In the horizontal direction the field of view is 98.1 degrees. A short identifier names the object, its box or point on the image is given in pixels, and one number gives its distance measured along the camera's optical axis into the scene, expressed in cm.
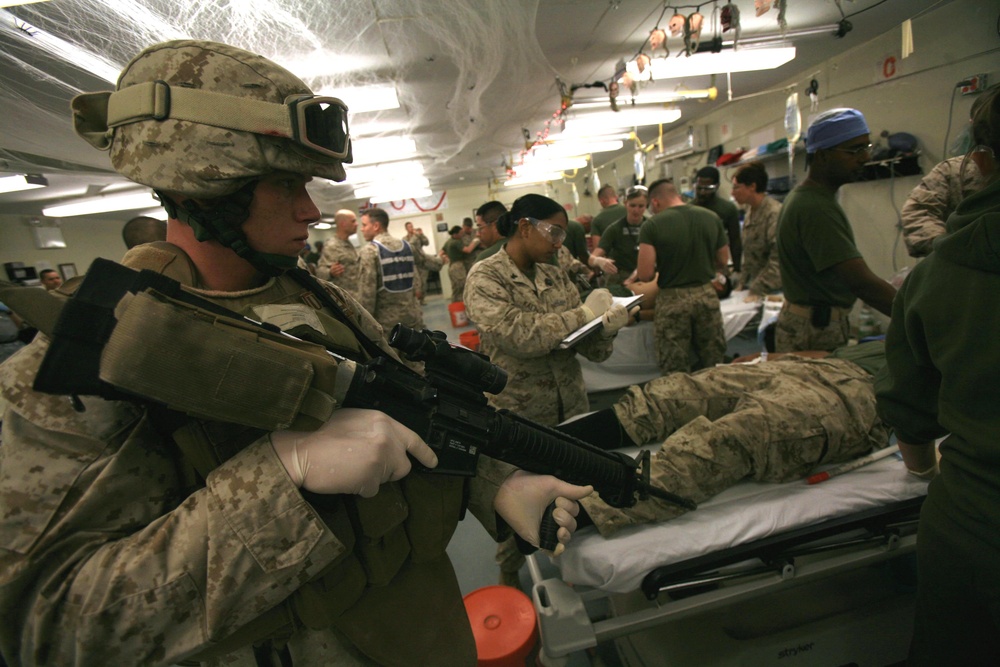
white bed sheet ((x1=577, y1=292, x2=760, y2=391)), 436
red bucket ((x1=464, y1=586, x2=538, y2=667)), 167
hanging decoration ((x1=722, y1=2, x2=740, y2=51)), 269
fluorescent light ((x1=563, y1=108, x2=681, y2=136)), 571
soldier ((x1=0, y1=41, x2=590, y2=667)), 63
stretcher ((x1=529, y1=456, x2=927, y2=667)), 150
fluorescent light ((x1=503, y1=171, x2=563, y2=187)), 1186
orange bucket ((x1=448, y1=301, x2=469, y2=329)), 845
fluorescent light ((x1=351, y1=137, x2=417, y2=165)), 477
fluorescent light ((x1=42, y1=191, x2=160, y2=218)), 649
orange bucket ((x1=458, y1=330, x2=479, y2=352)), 620
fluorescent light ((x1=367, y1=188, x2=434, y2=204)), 934
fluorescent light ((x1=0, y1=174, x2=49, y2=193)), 331
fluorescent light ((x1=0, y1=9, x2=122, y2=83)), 187
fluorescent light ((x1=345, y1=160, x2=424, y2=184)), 642
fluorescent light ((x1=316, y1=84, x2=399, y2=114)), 363
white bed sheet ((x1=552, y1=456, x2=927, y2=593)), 150
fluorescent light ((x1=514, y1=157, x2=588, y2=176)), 912
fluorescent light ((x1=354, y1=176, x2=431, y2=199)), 814
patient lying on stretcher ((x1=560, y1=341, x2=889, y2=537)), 174
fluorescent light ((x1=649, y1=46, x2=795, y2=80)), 348
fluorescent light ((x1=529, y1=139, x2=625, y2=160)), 767
